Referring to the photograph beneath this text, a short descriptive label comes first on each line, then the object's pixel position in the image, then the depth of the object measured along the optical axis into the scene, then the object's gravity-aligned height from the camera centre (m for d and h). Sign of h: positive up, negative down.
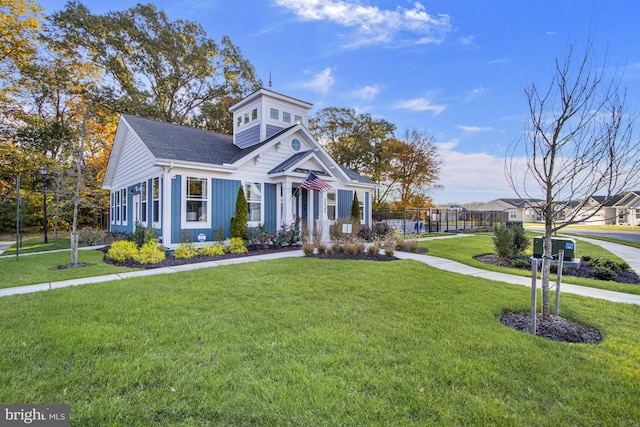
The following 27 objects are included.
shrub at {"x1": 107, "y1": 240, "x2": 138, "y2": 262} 8.83 -1.20
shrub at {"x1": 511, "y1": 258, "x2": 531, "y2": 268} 8.45 -1.41
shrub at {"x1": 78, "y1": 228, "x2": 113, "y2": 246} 14.73 -1.34
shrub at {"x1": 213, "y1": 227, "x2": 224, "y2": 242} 10.65 -0.82
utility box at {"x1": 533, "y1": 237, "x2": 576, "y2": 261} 7.71 -0.86
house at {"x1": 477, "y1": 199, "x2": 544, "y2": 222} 54.25 +1.26
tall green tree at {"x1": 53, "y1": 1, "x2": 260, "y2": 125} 20.89 +11.88
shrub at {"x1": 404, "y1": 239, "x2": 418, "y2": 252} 10.65 -1.15
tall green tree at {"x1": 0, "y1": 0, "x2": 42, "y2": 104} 15.96 +9.70
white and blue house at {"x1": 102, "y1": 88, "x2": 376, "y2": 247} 10.30 +1.49
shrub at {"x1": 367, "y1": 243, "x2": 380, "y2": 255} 9.44 -1.17
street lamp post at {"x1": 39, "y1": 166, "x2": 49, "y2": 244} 13.91 +1.04
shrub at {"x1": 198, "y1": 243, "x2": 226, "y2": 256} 9.76 -1.25
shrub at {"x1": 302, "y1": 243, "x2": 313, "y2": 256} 9.30 -1.17
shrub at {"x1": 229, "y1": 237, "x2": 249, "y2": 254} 10.20 -1.19
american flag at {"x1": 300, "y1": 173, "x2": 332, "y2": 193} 12.07 +1.16
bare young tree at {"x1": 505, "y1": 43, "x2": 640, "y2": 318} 3.66 +1.08
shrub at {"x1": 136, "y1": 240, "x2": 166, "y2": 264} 8.37 -1.22
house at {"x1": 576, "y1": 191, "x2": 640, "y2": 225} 38.51 +1.30
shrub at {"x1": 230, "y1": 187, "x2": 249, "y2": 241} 10.78 -0.25
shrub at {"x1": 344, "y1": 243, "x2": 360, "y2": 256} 9.34 -1.13
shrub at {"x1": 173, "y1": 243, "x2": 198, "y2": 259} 9.20 -1.24
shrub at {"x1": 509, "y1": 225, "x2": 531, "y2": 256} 9.49 -0.88
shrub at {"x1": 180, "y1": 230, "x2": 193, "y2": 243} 10.03 -0.84
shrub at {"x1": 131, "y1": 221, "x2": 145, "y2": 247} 10.41 -0.86
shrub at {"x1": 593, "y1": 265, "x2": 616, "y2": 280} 7.02 -1.40
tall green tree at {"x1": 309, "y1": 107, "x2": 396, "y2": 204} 29.62 +7.54
